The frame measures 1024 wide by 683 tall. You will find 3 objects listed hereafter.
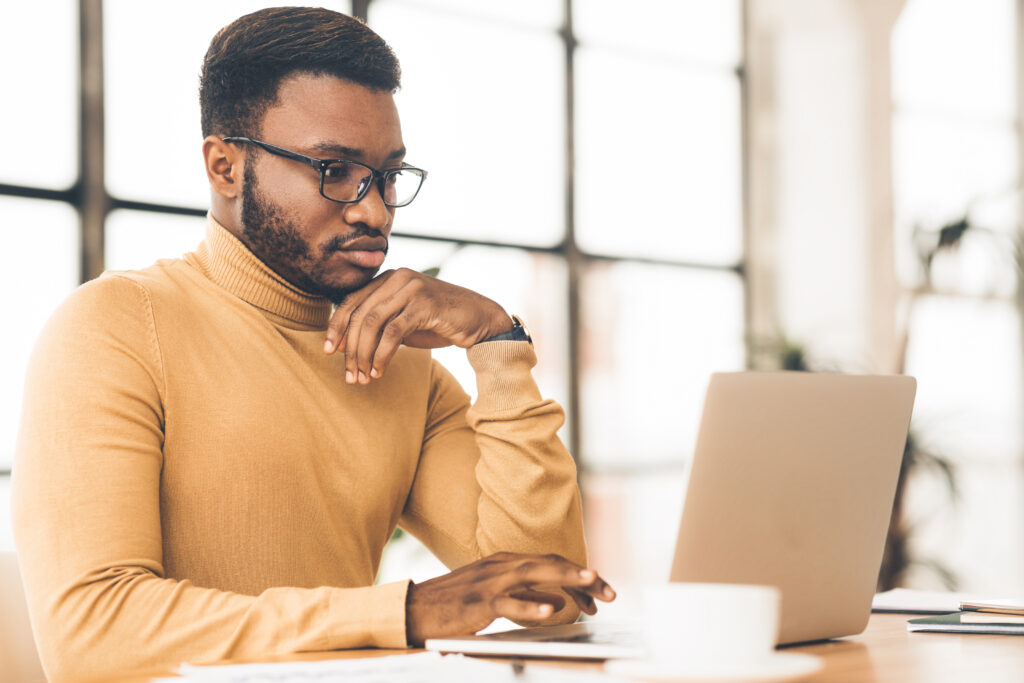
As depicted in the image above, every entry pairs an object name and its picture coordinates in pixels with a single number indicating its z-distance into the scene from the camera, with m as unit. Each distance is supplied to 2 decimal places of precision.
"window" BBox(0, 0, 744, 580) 3.17
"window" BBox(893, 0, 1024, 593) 5.11
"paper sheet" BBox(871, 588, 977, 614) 1.53
